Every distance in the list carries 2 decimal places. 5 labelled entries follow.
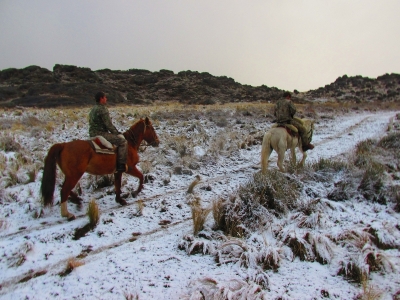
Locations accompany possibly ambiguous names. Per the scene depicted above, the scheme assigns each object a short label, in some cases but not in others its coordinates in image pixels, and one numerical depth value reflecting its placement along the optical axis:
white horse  6.61
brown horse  4.70
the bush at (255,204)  4.45
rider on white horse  6.84
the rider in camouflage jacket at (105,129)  5.34
